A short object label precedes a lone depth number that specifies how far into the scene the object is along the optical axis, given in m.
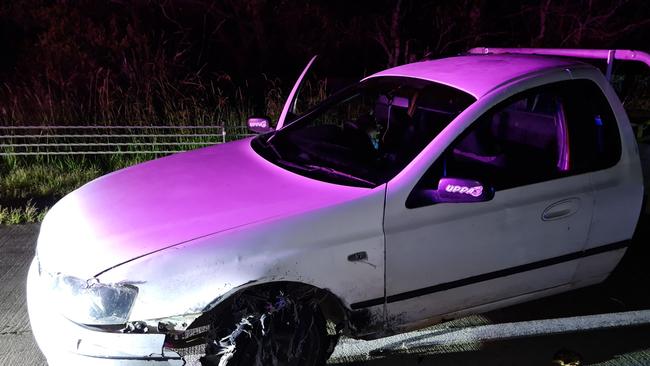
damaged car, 2.44
